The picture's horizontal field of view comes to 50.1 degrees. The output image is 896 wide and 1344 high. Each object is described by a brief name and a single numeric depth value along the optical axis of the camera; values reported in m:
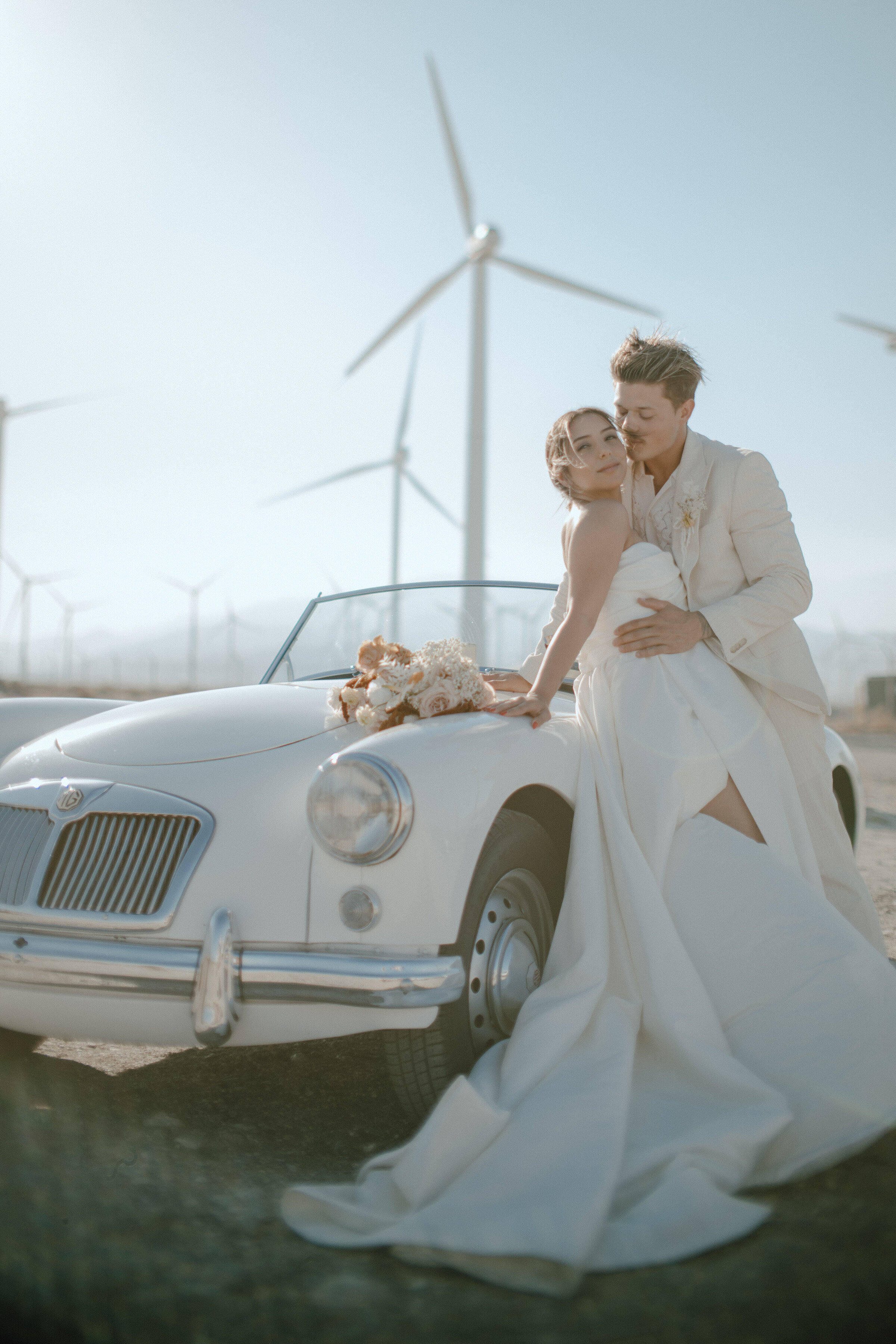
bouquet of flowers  2.77
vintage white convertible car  2.23
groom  3.23
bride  1.85
